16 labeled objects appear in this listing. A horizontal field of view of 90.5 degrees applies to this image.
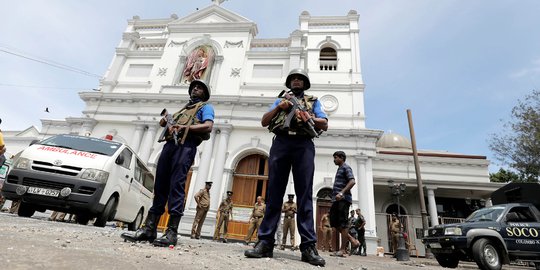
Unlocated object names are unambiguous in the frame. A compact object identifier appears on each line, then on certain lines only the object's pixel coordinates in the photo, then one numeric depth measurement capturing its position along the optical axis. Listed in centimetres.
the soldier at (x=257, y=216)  952
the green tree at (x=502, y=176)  2411
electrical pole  1080
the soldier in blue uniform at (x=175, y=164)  286
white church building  1366
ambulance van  456
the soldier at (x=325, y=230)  1091
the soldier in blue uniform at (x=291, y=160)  277
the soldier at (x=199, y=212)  890
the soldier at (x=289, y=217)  915
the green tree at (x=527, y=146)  1457
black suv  576
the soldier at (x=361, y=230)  1114
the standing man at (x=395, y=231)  1267
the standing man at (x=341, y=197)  512
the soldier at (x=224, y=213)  987
